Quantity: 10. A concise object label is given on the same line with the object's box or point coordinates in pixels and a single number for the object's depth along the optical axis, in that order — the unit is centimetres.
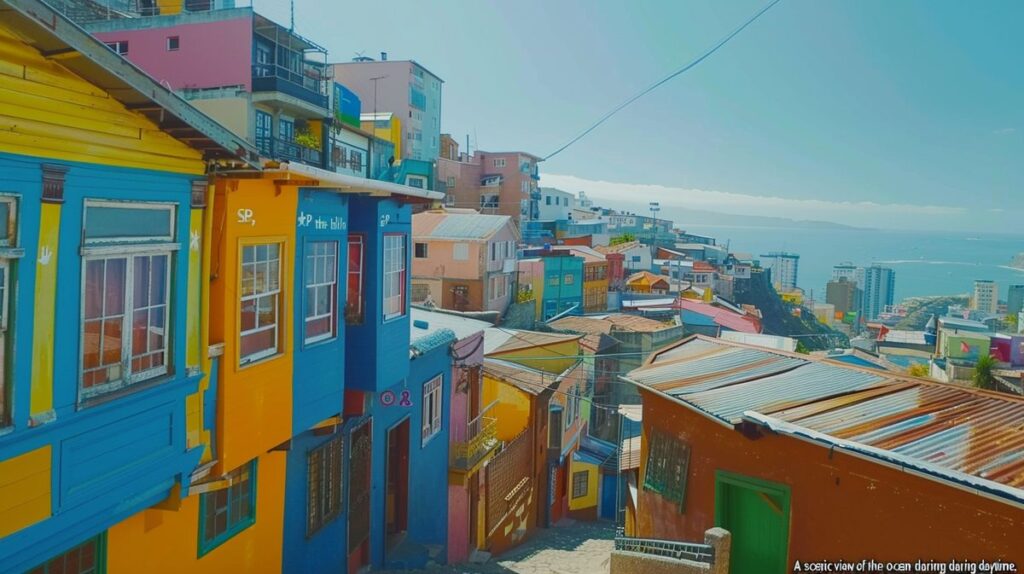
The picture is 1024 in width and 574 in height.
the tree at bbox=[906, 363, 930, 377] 3836
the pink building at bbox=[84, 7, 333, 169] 1752
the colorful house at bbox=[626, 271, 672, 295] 6225
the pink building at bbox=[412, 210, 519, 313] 3878
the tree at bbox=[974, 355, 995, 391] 3441
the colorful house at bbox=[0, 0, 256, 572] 514
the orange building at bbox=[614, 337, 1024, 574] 793
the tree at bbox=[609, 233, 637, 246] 7769
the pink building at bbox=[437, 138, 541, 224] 7125
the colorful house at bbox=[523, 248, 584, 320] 4934
